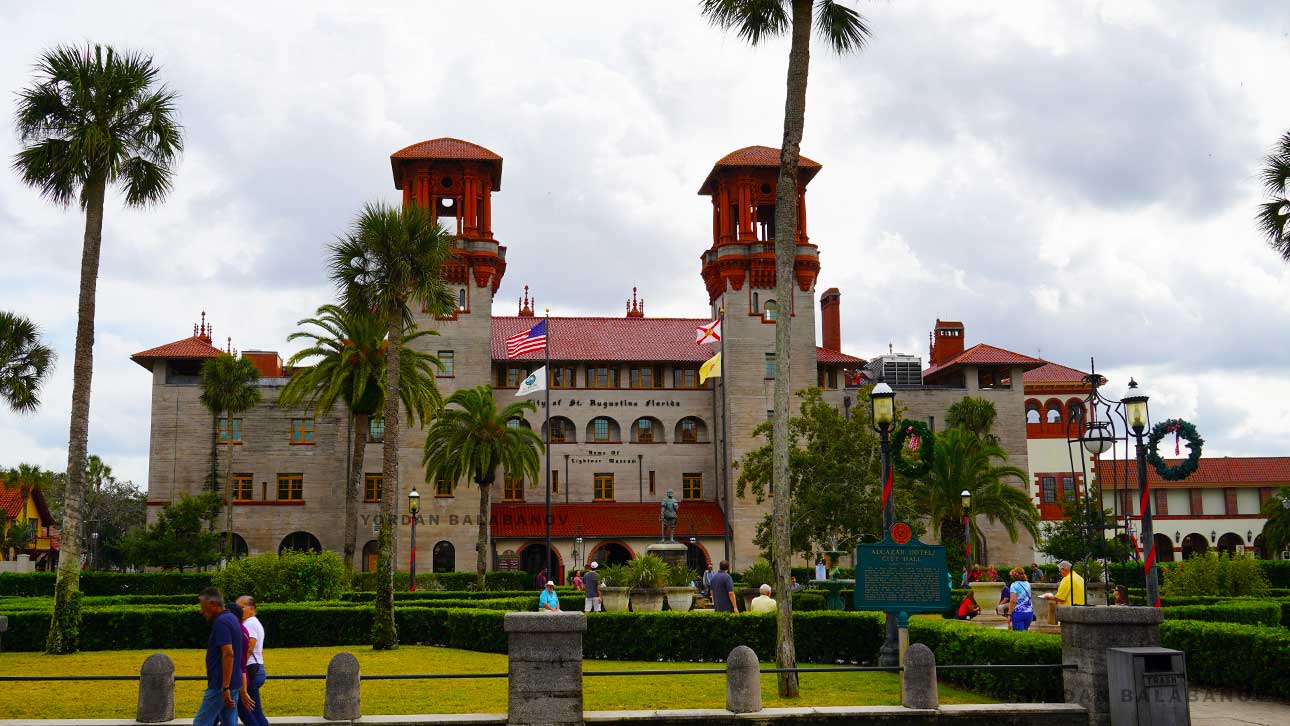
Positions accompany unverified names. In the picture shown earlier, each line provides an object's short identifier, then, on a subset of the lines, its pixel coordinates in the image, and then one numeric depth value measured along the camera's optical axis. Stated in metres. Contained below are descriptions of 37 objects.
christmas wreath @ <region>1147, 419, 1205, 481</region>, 21.41
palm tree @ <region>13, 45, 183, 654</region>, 25.41
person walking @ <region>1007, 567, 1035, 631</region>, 21.25
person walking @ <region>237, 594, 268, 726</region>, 12.36
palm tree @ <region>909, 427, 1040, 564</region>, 53.62
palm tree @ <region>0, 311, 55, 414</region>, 45.34
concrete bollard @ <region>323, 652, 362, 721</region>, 13.46
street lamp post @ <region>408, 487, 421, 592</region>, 45.96
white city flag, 49.94
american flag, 48.25
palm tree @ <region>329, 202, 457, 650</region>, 27.42
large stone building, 60.72
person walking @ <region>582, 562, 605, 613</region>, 31.02
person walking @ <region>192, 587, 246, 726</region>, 11.71
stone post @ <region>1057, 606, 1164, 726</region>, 14.29
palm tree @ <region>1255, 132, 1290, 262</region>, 29.47
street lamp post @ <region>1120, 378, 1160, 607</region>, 18.95
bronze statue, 41.84
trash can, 13.59
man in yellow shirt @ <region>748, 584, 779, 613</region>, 23.88
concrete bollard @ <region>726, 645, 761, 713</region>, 14.20
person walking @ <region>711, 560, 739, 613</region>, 25.88
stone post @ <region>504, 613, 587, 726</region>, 13.53
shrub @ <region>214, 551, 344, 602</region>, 31.59
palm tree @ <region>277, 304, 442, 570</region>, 45.34
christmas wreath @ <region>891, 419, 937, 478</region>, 21.95
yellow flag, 51.02
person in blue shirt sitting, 27.08
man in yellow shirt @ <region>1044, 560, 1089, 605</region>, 20.33
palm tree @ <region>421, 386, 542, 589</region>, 51.94
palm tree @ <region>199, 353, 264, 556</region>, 57.62
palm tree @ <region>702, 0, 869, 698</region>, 17.38
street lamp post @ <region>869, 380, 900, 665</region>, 18.25
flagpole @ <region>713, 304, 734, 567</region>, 60.81
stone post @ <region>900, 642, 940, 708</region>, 14.45
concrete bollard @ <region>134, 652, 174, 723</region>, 13.54
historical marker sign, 16.45
